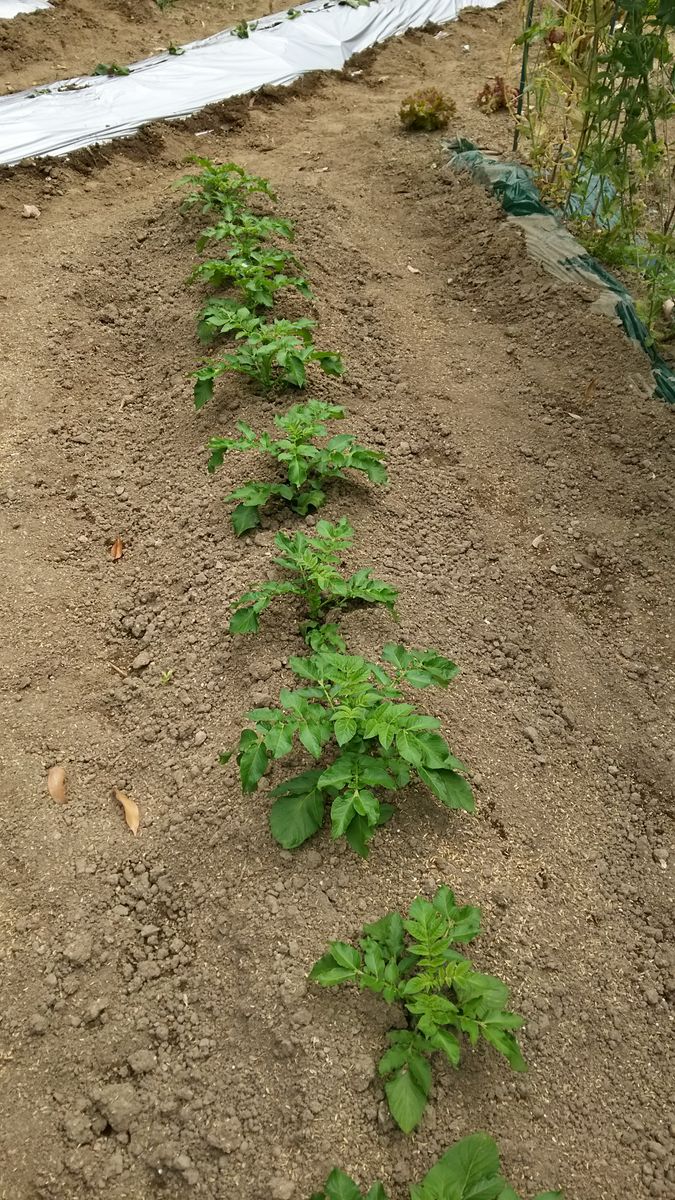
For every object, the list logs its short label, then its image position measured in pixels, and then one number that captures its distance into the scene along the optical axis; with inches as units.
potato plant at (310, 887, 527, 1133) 63.4
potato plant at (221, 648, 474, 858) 75.2
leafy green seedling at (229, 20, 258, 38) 268.9
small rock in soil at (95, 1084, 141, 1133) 67.2
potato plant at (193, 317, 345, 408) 125.0
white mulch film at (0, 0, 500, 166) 221.8
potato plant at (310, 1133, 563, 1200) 56.4
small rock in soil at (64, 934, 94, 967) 78.0
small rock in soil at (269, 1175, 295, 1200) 61.9
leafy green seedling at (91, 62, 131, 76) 244.2
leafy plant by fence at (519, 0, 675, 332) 127.0
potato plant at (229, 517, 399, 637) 93.0
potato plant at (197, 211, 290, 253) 151.5
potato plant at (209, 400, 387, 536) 110.3
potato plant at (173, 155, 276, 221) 167.5
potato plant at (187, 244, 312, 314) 141.6
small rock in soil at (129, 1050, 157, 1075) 69.8
